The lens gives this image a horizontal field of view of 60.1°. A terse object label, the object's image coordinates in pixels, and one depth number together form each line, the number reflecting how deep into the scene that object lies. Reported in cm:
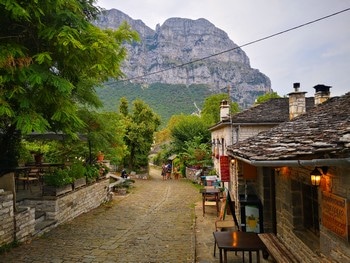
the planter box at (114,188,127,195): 2016
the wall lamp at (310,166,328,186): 482
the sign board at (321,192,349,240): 397
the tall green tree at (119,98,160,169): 3297
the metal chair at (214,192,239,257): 957
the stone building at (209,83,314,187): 1632
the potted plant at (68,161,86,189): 1332
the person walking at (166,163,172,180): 3355
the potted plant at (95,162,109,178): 1693
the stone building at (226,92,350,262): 400
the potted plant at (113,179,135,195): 2019
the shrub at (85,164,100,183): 1486
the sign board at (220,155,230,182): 1595
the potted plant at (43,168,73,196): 1136
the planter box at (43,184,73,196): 1133
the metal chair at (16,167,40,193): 1373
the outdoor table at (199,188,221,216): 1387
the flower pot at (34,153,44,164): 1523
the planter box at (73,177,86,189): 1317
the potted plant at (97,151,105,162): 1959
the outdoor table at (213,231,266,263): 679
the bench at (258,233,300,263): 593
